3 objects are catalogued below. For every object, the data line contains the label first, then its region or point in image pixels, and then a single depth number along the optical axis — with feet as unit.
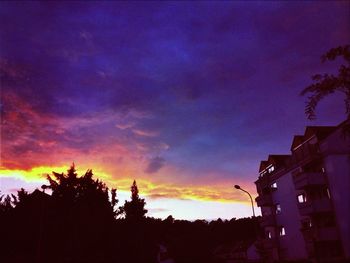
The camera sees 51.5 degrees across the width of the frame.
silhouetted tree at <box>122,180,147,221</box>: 179.52
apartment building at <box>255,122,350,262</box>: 127.85
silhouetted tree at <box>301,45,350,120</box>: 39.06
